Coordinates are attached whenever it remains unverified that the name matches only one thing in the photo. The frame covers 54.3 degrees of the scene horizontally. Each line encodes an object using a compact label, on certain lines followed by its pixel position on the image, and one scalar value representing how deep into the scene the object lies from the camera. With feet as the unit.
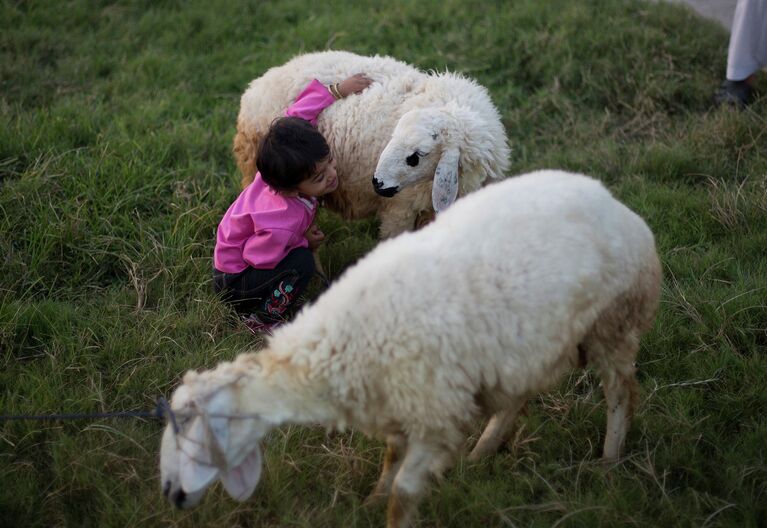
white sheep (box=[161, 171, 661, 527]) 7.91
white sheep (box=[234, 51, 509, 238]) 12.10
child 11.50
